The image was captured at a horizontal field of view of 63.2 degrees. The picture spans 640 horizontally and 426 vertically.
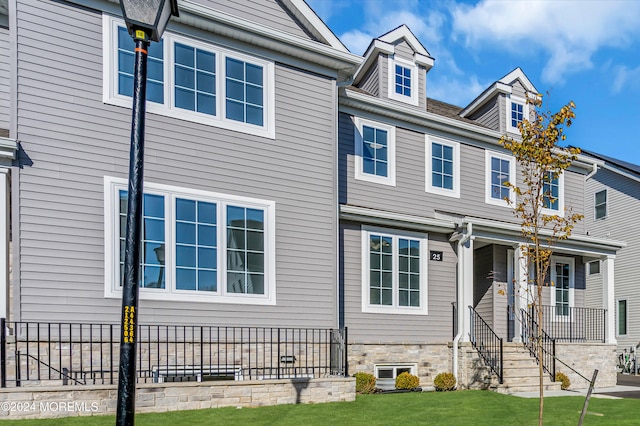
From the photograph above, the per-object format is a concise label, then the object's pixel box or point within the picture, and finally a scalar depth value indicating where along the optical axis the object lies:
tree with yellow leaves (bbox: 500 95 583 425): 6.54
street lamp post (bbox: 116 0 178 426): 3.41
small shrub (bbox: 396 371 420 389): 11.17
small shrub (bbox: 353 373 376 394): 10.53
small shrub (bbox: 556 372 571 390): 12.03
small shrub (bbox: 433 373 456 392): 11.47
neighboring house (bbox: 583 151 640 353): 19.53
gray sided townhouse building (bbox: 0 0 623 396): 8.07
